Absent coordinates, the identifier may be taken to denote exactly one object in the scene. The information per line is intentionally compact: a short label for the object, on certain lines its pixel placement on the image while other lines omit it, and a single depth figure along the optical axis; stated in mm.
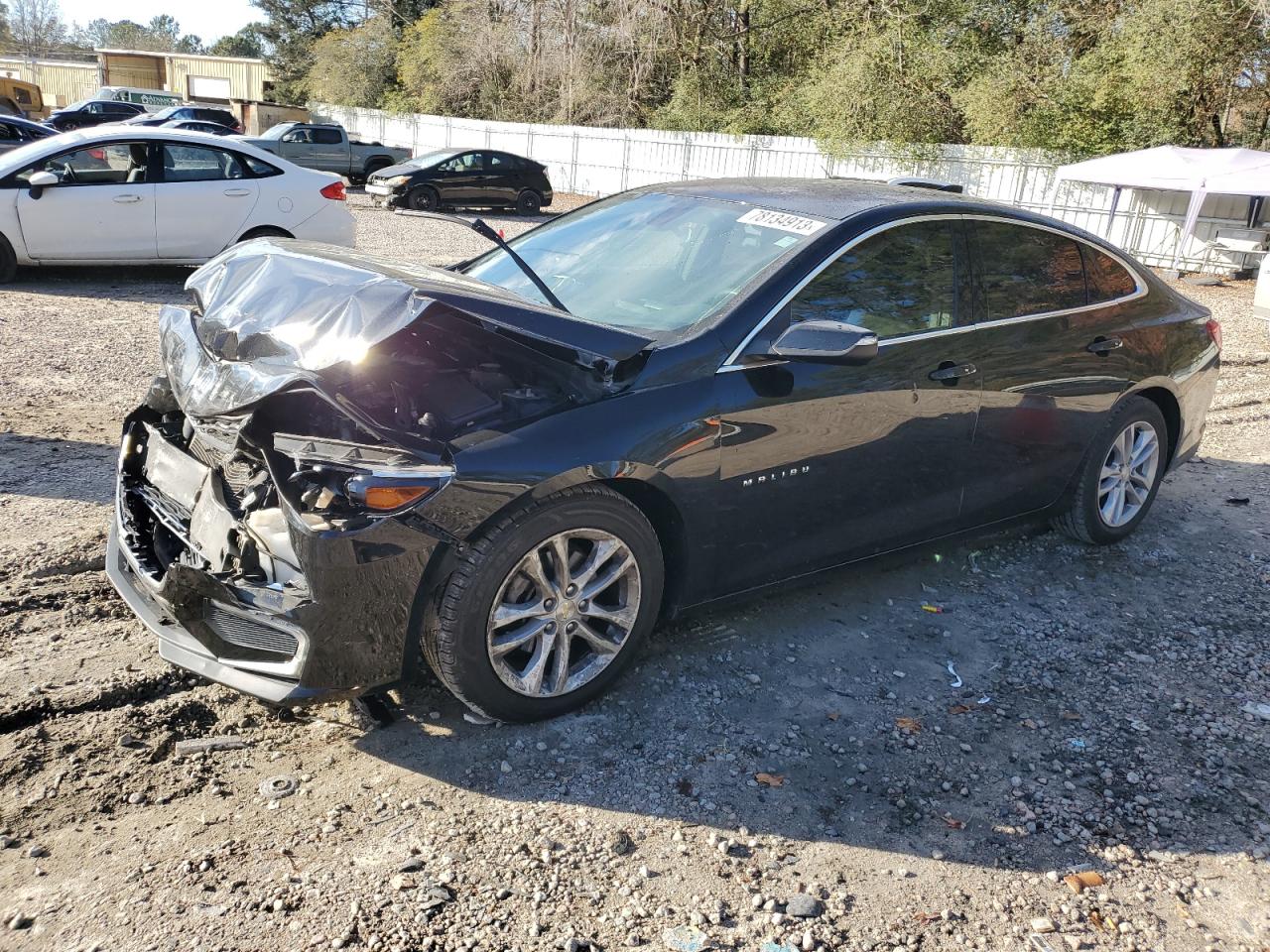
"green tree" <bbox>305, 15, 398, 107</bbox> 42594
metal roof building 56000
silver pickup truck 25703
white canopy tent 17688
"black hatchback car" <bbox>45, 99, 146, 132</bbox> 29281
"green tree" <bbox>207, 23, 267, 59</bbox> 71625
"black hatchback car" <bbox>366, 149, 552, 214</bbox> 21891
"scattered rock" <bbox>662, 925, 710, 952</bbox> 2656
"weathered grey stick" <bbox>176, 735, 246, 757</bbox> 3291
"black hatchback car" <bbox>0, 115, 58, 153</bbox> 17444
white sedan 10250
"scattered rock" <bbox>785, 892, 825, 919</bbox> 2805
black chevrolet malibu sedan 3125
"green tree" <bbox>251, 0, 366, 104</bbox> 50750
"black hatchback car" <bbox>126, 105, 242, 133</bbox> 28906
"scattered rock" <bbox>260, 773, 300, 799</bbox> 3113
